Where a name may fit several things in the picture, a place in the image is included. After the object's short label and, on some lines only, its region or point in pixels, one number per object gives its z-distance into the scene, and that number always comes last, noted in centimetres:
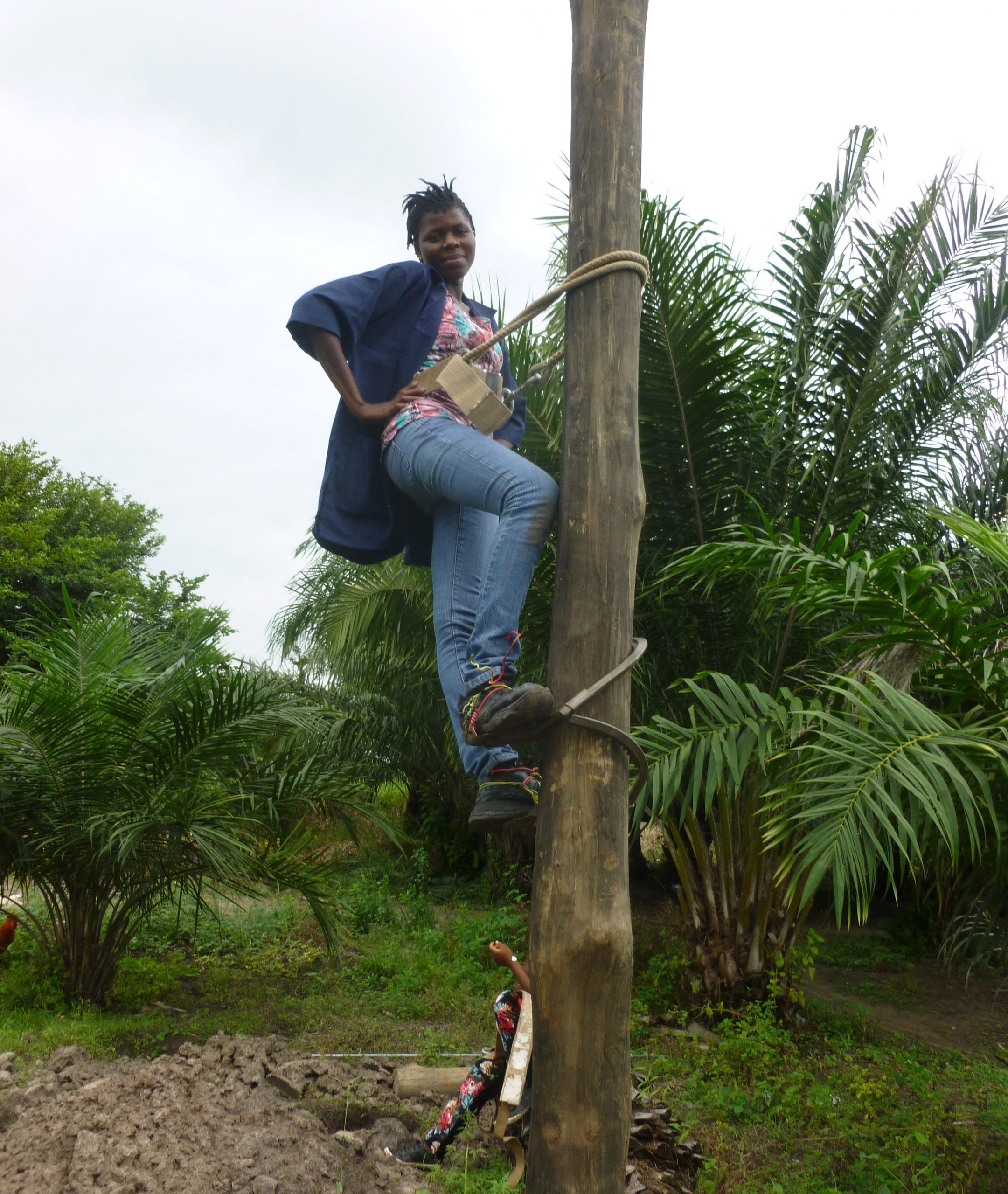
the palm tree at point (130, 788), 516
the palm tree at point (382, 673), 852
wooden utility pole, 213
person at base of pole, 387
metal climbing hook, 219
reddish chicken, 608
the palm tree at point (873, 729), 305
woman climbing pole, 231
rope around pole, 237
